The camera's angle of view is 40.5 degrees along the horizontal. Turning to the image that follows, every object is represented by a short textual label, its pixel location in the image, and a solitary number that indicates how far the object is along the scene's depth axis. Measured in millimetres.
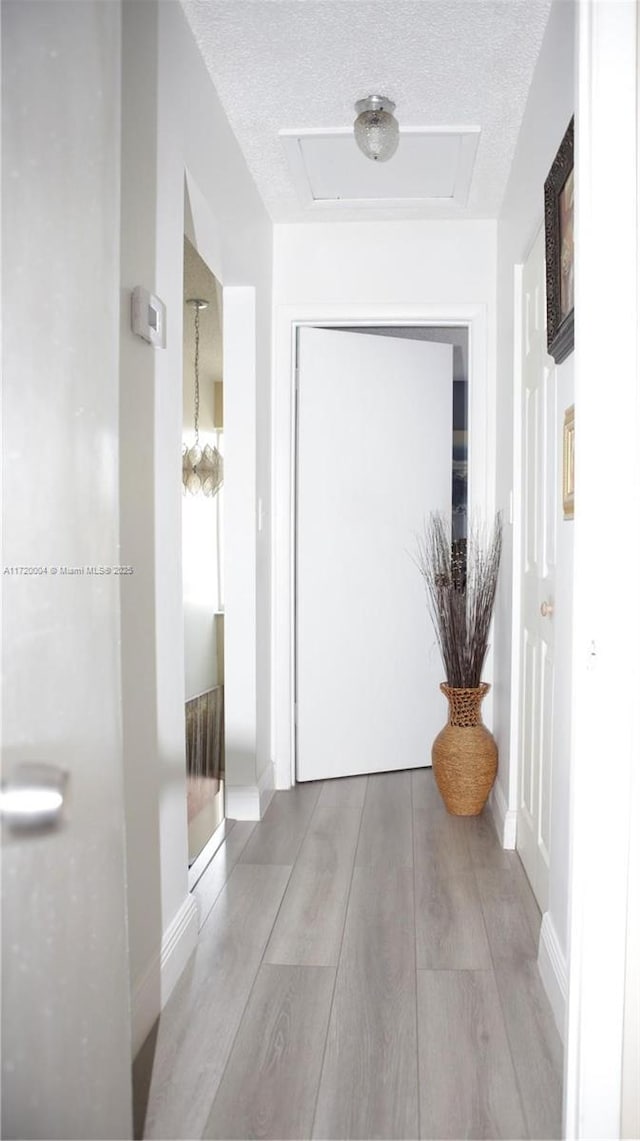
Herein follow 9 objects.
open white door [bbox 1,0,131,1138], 1141
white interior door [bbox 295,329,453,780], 3977
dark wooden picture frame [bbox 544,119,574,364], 2004
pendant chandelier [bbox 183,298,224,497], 5812
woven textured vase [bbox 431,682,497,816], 3400
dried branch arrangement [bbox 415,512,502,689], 3465
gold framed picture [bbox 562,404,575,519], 2030
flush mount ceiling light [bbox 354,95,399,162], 2748
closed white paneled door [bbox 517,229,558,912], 2443
